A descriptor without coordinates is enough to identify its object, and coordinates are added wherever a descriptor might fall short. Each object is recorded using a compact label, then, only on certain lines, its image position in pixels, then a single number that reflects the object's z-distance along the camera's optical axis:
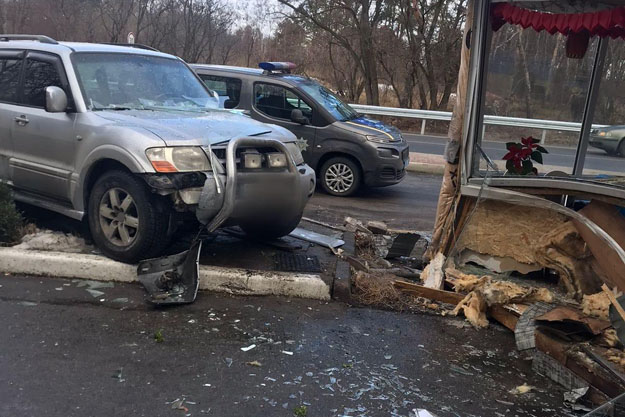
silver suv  4.82
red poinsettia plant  5.70
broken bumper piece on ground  4.72
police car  9.65
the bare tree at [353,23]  24.95
